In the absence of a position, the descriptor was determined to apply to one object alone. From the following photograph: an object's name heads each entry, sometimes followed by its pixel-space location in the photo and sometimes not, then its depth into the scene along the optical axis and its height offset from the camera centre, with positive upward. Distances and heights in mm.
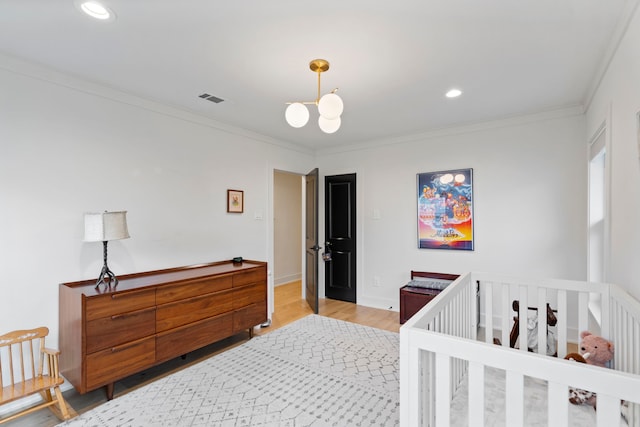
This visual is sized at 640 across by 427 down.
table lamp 2244 -97
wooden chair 1889 -1058
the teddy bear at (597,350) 1611 -735
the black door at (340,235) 4641 -338
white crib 860 -557
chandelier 1891 +665
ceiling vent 2779 +1089
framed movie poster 3668 +45
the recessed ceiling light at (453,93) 2681 +1083
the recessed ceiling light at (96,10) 1578 +1097
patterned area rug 1944 -1306
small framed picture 3592 +161
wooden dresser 2059 -827
